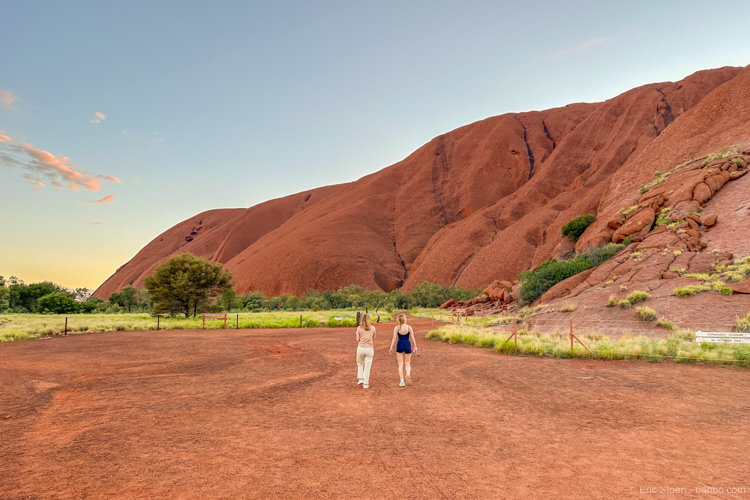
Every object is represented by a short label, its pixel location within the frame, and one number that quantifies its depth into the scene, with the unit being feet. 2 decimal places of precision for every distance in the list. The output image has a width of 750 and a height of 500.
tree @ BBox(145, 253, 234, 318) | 114.21
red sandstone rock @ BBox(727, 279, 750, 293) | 51.57
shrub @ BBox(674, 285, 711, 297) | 55.52
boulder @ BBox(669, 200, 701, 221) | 84.24
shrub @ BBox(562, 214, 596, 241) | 134.00
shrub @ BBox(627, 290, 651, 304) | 59.47
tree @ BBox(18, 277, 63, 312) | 162.09
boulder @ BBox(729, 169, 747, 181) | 91.40
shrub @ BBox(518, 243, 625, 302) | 92.68
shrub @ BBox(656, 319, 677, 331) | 48.77
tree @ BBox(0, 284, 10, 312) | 140.84
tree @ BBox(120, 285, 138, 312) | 201.77
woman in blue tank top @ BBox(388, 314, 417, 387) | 28.22
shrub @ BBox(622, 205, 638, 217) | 100.79
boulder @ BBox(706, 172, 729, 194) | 89.45
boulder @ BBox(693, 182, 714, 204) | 87.30
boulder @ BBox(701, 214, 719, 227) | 78.23
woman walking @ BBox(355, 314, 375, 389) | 27.12
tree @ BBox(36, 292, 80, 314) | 141.18
